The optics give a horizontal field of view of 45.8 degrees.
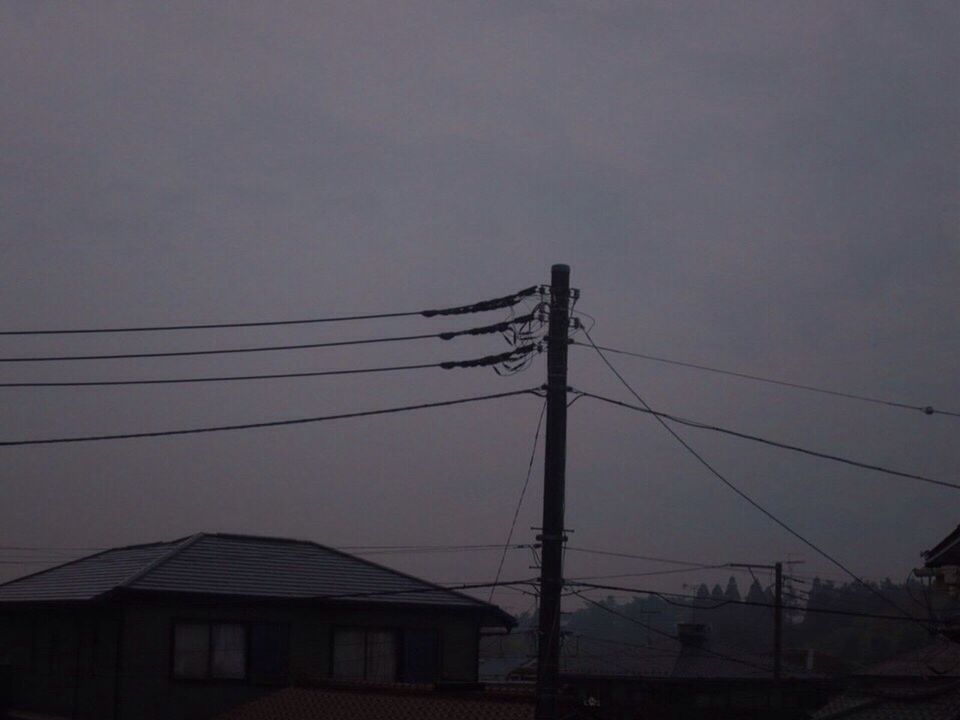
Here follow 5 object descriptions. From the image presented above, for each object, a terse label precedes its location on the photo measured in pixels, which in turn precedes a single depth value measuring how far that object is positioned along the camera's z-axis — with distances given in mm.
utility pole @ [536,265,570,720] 15492
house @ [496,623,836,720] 48031
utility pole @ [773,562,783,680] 42384
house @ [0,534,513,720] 25359
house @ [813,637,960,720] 27172
